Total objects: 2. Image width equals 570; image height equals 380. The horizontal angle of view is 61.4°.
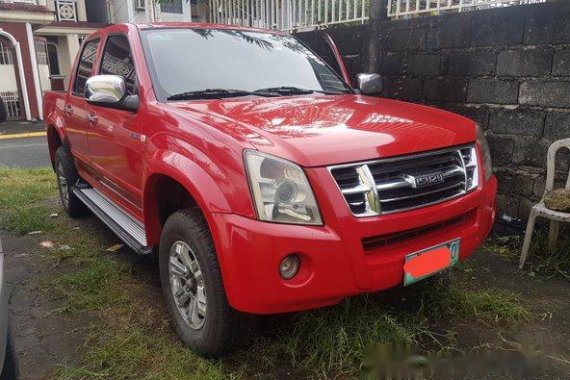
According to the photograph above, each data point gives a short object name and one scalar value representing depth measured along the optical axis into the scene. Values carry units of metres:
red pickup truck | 2.02
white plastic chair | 3.34
